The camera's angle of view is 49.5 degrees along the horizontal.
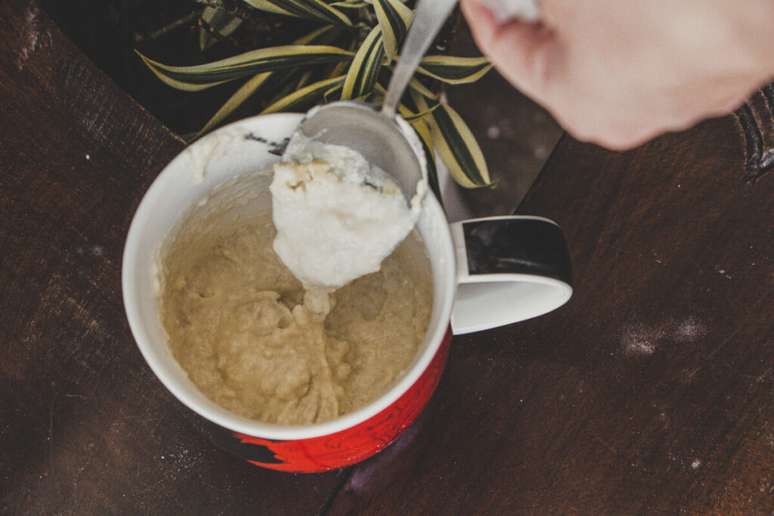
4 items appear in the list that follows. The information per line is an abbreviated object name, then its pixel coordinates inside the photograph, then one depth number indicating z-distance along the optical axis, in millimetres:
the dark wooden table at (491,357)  680
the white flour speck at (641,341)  701
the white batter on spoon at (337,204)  576
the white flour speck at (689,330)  701
